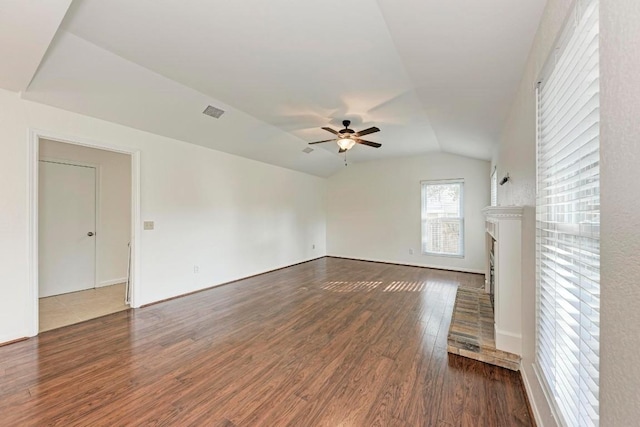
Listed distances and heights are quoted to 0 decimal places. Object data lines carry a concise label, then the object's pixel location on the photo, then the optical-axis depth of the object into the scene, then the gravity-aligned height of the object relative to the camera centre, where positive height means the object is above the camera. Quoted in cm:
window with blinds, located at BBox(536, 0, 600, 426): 97 -6
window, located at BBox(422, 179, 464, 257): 609 -13
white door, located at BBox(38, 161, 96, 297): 421 -24
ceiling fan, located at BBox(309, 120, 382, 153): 384 +110
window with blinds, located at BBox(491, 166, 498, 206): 447 +50
